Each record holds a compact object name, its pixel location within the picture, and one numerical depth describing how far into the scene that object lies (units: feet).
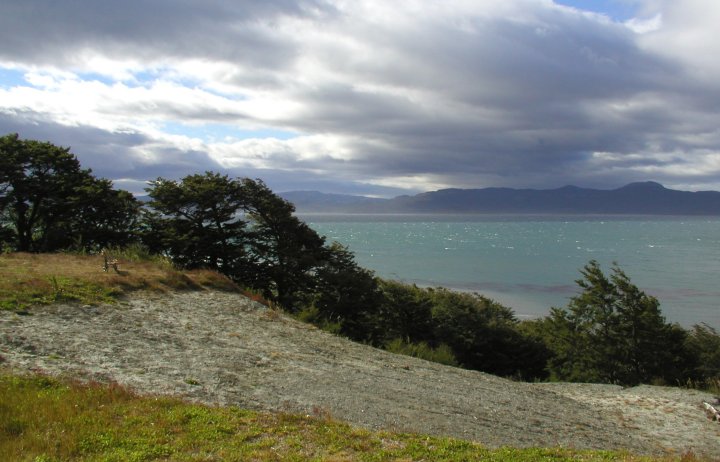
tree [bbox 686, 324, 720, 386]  96.58
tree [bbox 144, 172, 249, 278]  94.07
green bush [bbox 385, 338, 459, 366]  63.41
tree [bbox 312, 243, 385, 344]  97.40
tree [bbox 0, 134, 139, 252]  95.25
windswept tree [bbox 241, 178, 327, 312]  99.19
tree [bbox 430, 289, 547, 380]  115.03
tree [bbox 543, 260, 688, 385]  96.78
